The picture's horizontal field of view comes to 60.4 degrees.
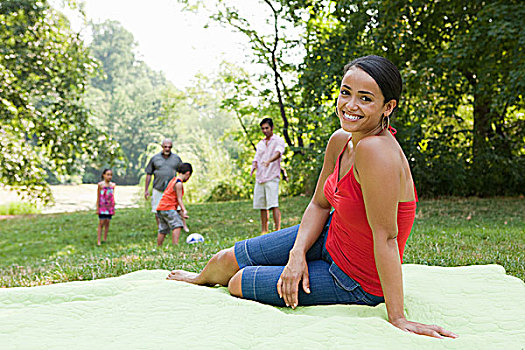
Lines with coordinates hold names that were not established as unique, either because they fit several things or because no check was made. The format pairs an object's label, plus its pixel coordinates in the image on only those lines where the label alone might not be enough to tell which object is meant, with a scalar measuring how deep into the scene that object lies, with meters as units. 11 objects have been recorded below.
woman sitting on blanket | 1.88
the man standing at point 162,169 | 7.98
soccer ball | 6.70
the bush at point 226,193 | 16.47
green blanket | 1.77
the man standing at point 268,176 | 7.08
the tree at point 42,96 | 9.73
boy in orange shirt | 6.64
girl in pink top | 8.38
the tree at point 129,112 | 48.97
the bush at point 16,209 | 15.46
